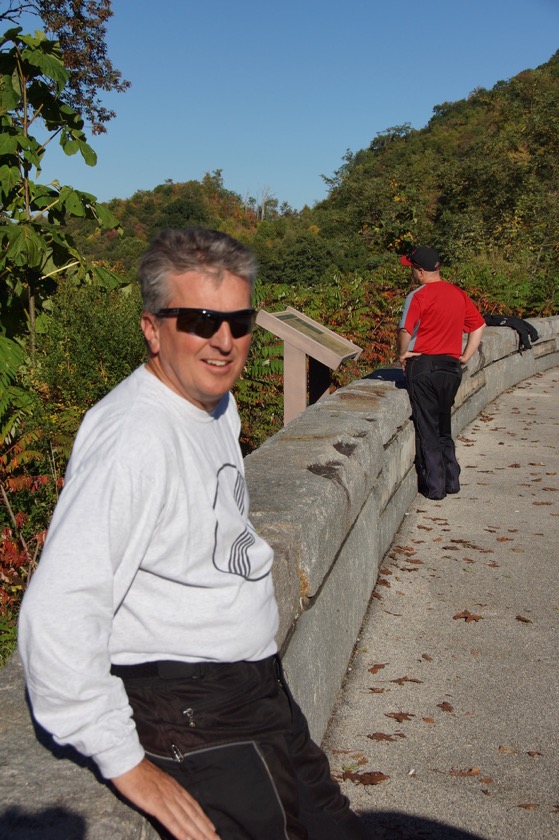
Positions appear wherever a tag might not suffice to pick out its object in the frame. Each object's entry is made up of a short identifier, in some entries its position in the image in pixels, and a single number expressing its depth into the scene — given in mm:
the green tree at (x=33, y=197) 6465
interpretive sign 5773
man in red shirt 6730
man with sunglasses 1499
